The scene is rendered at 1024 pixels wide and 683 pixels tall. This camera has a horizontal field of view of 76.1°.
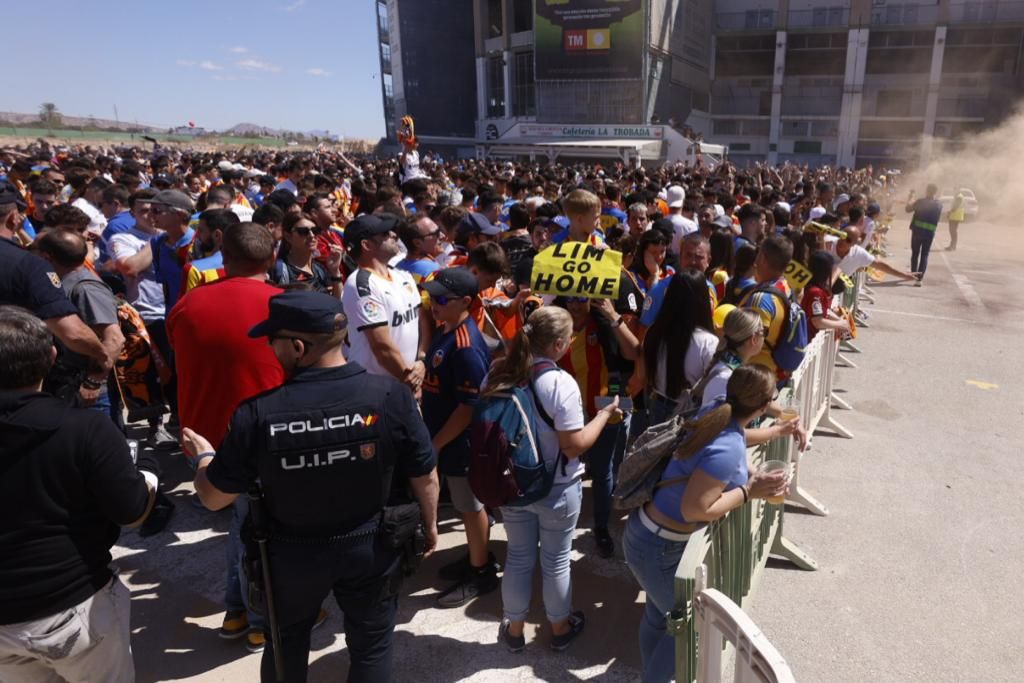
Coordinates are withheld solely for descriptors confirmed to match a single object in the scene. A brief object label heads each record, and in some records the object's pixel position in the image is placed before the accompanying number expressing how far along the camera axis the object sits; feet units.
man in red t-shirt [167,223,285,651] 10.18
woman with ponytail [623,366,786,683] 8.53
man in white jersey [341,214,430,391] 12.17
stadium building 137.49
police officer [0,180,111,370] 10.78
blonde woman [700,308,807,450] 10.66
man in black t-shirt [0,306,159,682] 6.87
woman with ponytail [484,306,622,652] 9.97
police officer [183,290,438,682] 7.48
